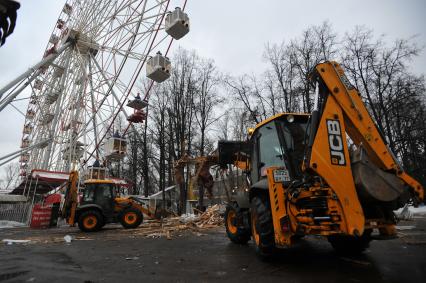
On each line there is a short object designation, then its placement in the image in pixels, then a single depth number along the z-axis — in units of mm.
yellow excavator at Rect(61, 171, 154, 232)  12680
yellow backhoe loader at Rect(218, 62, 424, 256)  3701
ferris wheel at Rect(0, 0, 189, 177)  17266
